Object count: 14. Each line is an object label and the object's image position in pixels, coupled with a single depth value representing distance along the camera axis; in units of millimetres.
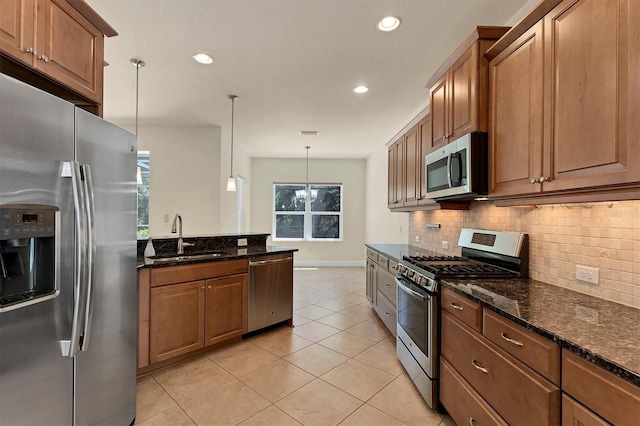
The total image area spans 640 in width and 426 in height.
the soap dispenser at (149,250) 2824
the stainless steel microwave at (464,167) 1957
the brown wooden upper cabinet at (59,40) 1291
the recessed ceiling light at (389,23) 2123
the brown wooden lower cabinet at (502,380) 1104
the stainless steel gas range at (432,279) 1975
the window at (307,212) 7512
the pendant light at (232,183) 3907
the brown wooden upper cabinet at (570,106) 1115
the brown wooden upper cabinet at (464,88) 1943
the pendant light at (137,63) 2719
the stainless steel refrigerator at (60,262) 1116
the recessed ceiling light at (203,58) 2635
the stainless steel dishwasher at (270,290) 3133
